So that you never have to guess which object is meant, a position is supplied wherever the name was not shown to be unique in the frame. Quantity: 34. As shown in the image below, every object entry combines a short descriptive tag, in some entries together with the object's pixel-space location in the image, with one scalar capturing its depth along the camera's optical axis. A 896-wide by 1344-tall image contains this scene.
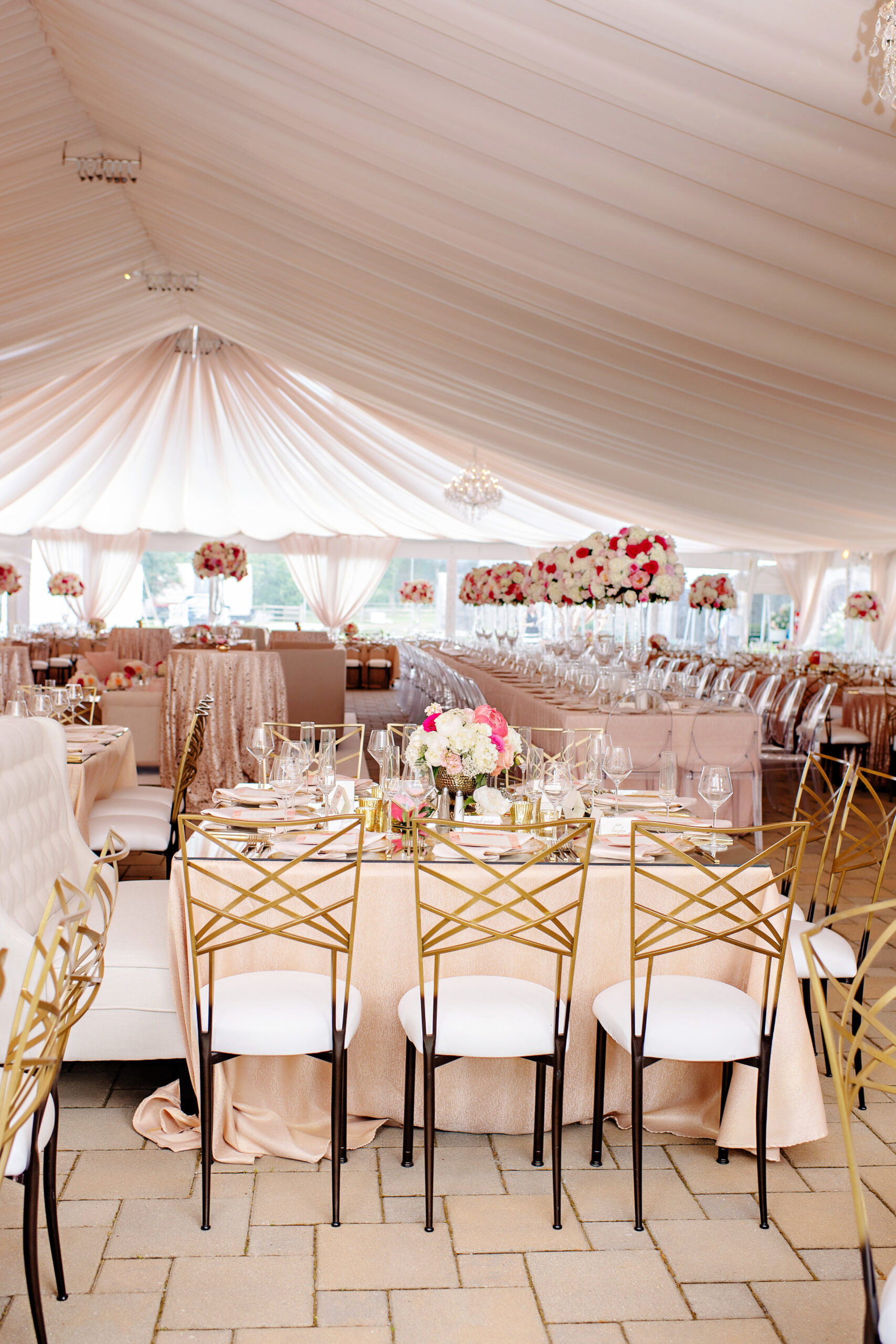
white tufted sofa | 2.81
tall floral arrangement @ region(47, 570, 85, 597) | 14.77
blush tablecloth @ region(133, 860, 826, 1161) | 2.70
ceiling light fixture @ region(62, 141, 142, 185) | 5.35
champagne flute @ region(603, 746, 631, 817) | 3.31
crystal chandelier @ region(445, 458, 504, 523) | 12.23
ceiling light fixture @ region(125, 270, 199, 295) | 7.57
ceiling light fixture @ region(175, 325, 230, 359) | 12.12
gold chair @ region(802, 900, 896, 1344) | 1.42
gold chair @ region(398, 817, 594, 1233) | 2.41
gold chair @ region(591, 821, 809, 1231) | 2.44
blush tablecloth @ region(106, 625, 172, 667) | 14.84
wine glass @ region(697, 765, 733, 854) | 3.03
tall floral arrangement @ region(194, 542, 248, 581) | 10.33
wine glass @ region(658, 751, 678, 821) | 3.29
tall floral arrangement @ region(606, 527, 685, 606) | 5.81
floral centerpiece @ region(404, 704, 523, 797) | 3.07
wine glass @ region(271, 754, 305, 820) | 3.14
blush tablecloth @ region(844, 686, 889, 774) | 8.96
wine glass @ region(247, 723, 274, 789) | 3.56
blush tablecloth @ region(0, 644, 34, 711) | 9.35
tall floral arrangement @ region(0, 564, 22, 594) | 12.26
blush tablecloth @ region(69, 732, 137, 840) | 4.26
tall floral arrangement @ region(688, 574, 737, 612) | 10.86
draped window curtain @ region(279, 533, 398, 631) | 18.39
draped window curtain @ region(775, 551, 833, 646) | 17.95
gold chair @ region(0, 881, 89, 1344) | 1.56
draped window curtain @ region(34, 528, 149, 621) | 17.83
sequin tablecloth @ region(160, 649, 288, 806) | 7.85
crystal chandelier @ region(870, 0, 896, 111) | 1.87
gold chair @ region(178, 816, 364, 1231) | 2.41
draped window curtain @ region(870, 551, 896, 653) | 15.95
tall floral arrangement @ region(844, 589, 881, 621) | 12.72
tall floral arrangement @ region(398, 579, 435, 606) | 18.53
